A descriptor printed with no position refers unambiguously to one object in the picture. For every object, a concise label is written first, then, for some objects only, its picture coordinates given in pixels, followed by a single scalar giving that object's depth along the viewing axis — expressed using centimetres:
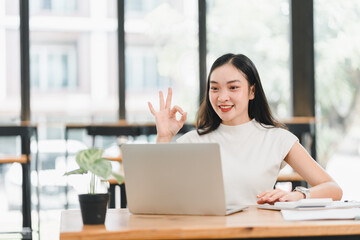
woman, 216
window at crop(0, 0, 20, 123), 612
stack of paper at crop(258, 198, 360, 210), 172
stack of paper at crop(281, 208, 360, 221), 157
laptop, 159
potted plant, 149
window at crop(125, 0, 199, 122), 638
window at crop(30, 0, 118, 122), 620
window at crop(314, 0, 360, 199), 588
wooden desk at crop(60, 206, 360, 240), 146
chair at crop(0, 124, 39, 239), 459
